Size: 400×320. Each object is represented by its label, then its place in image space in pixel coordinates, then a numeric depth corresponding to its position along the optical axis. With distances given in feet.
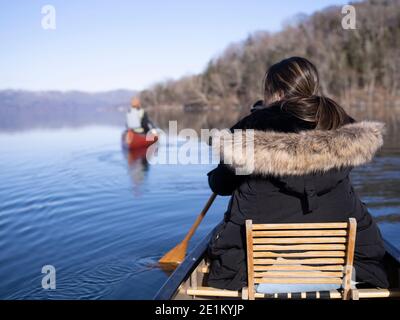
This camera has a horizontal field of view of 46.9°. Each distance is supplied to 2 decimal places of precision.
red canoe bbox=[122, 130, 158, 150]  54.51
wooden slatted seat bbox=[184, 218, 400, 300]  9.05
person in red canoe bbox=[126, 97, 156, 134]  56.13
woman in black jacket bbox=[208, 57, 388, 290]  8.73
